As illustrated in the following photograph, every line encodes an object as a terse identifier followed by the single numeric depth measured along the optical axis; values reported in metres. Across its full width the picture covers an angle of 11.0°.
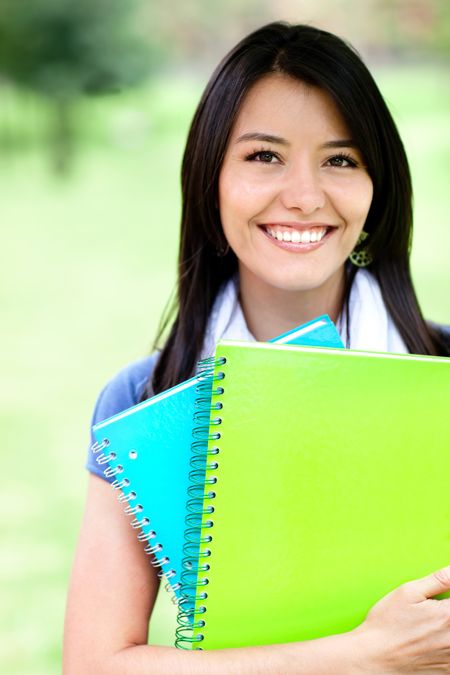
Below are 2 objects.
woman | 1.86
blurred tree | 7.80
